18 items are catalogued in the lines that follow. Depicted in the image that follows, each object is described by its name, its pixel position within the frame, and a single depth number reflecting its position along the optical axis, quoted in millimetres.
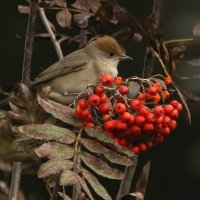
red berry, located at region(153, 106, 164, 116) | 5699
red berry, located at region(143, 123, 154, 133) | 5578
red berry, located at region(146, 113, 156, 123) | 5574
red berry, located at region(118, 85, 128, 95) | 5609
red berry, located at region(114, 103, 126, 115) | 5527
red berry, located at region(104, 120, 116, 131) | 5486
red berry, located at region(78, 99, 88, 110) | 5473
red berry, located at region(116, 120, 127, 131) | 5516
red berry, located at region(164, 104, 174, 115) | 5770
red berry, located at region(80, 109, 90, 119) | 5457
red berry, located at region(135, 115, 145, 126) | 5538
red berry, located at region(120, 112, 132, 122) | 5527
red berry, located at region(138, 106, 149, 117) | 5591
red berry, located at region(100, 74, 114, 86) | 5559
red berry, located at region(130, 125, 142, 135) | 5582
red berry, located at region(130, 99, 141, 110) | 5566
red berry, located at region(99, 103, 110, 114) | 5512
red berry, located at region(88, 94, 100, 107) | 5480
